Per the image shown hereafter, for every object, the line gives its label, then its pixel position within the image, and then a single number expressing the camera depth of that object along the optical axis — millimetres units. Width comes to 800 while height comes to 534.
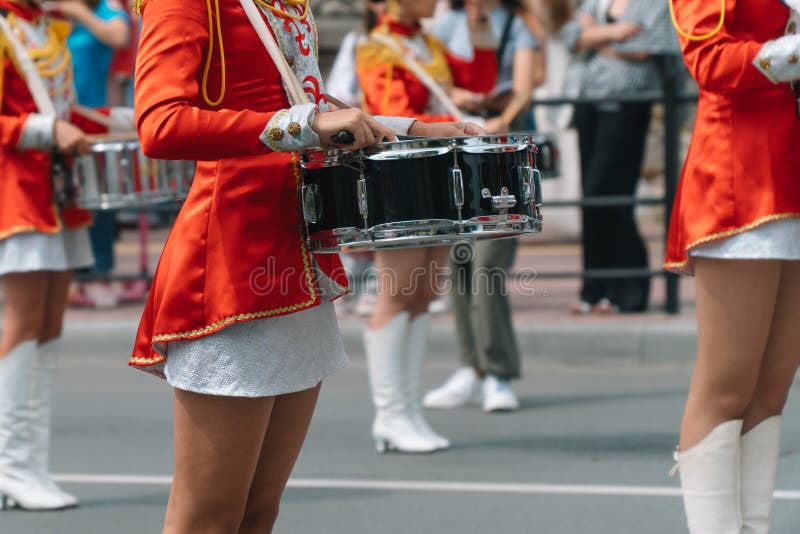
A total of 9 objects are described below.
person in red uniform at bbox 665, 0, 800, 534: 6676
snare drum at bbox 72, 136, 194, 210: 9367
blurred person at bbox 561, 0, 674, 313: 16797
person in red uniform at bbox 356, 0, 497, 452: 11398
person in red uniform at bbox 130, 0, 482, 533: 5305
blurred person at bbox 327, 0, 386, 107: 12758
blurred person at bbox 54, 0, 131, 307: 16344
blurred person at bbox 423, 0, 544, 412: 13320
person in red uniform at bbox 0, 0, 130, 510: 9109
